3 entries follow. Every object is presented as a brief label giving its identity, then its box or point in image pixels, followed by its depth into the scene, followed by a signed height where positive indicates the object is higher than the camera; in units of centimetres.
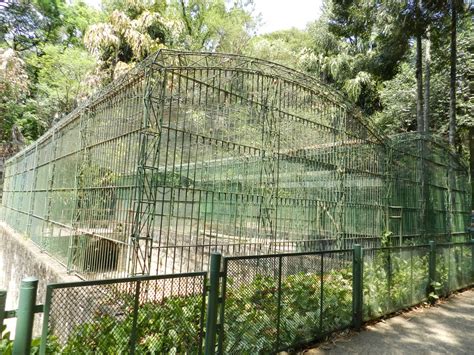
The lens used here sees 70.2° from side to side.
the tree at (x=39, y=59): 1744 +797
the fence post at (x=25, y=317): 209 -70
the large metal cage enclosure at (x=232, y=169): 530 +107
